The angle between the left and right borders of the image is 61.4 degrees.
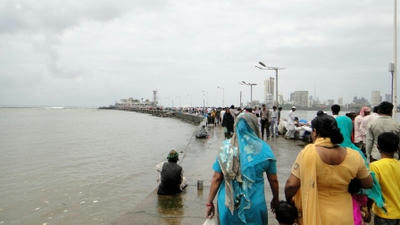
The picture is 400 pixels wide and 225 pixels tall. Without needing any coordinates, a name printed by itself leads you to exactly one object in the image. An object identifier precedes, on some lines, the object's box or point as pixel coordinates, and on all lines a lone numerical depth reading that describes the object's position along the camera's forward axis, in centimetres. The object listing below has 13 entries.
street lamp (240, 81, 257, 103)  3501
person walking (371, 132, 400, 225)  297
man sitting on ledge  671
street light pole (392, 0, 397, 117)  1159
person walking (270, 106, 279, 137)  1530
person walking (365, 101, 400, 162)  462
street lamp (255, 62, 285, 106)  2223
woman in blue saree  279
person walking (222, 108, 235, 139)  1436
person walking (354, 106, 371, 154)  753
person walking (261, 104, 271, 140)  1488
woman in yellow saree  248
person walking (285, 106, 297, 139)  1442
